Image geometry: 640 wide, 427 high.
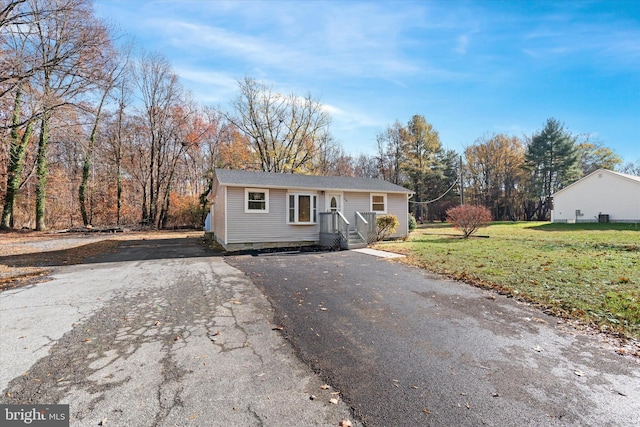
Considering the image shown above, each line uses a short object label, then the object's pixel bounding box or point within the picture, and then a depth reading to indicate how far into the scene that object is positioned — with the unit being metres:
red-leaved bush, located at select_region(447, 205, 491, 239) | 14.75
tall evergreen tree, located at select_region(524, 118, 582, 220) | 32.50
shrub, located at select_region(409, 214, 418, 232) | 18.66
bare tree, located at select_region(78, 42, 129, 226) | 10.48
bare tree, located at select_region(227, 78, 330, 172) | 27.61
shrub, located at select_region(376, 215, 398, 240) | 13.82
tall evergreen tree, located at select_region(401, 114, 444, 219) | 33.25
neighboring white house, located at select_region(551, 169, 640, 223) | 21.72
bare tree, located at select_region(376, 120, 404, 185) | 34.78
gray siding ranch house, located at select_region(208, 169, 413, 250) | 11.77
